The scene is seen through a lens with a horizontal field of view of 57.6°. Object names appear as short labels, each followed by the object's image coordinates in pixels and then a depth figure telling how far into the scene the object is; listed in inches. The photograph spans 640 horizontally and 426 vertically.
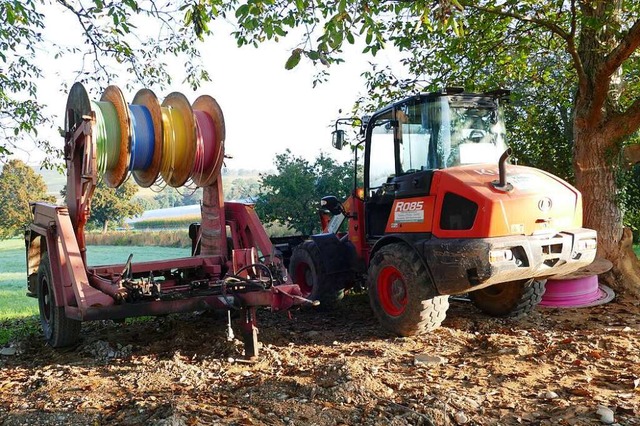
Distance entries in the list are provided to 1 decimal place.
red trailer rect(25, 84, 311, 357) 203.5
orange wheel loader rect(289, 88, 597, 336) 216.2
